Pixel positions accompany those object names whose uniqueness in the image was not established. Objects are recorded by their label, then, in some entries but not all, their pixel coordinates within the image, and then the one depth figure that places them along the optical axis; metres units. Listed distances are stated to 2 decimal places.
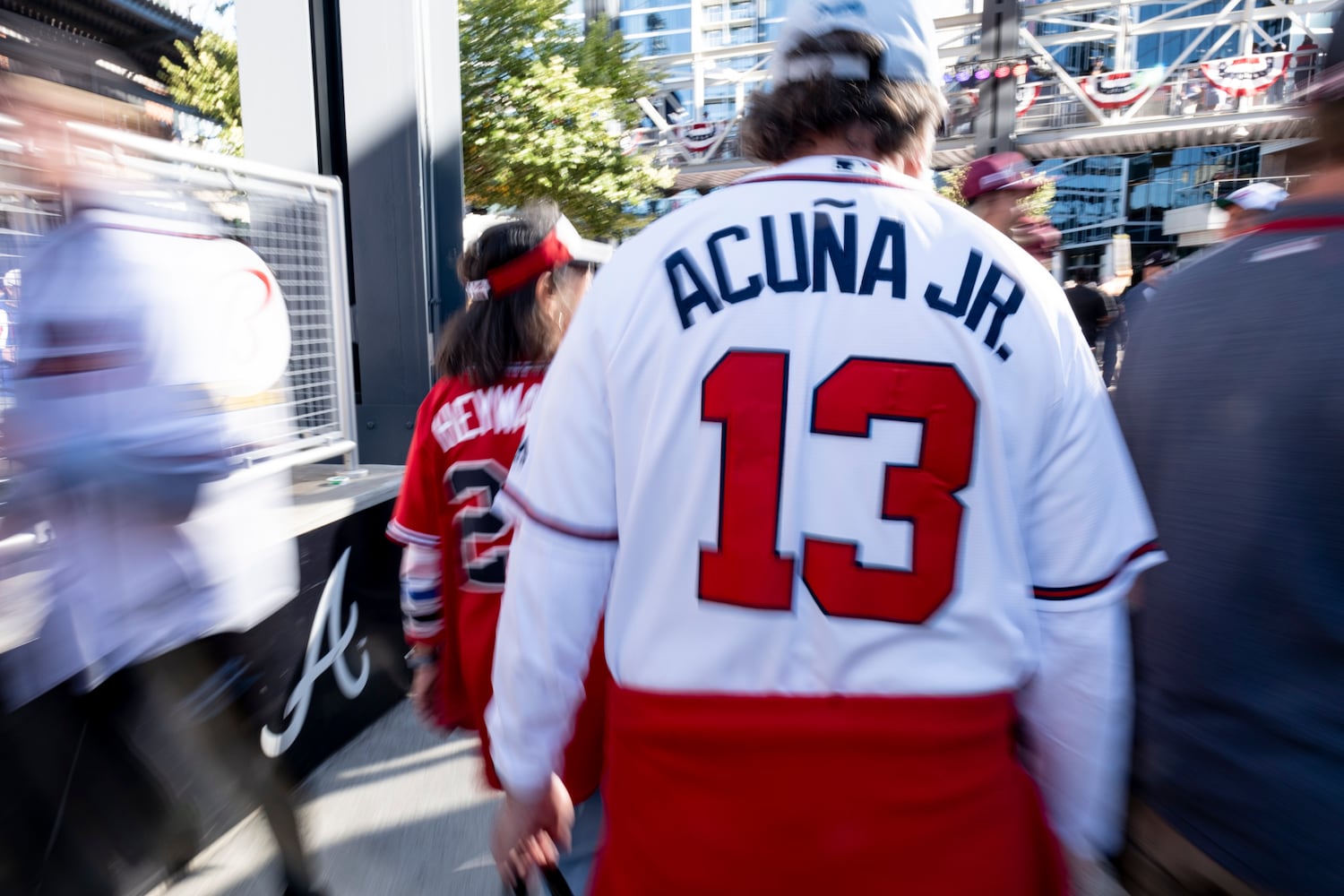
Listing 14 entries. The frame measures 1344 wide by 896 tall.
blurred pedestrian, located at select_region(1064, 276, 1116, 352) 6.80
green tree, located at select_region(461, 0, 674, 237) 11.07
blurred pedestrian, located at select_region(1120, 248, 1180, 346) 7.27
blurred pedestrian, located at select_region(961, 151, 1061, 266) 3.22
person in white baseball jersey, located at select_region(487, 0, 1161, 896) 1.01
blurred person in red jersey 2.05
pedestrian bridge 20.00
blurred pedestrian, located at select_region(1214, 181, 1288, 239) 4.43
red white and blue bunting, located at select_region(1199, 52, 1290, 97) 19.72
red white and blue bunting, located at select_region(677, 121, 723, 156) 23.50
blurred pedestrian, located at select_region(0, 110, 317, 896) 1.67
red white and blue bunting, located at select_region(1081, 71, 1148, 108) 20.50
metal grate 2.69
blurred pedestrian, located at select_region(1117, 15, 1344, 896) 1.09
